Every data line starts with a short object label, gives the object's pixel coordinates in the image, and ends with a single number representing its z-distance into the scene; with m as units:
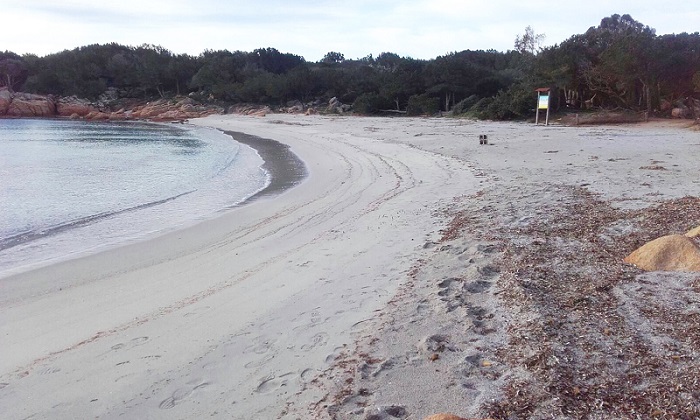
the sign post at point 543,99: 22.64
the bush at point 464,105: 32.25
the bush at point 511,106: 25.94
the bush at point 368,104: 38.50
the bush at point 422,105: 34.75
